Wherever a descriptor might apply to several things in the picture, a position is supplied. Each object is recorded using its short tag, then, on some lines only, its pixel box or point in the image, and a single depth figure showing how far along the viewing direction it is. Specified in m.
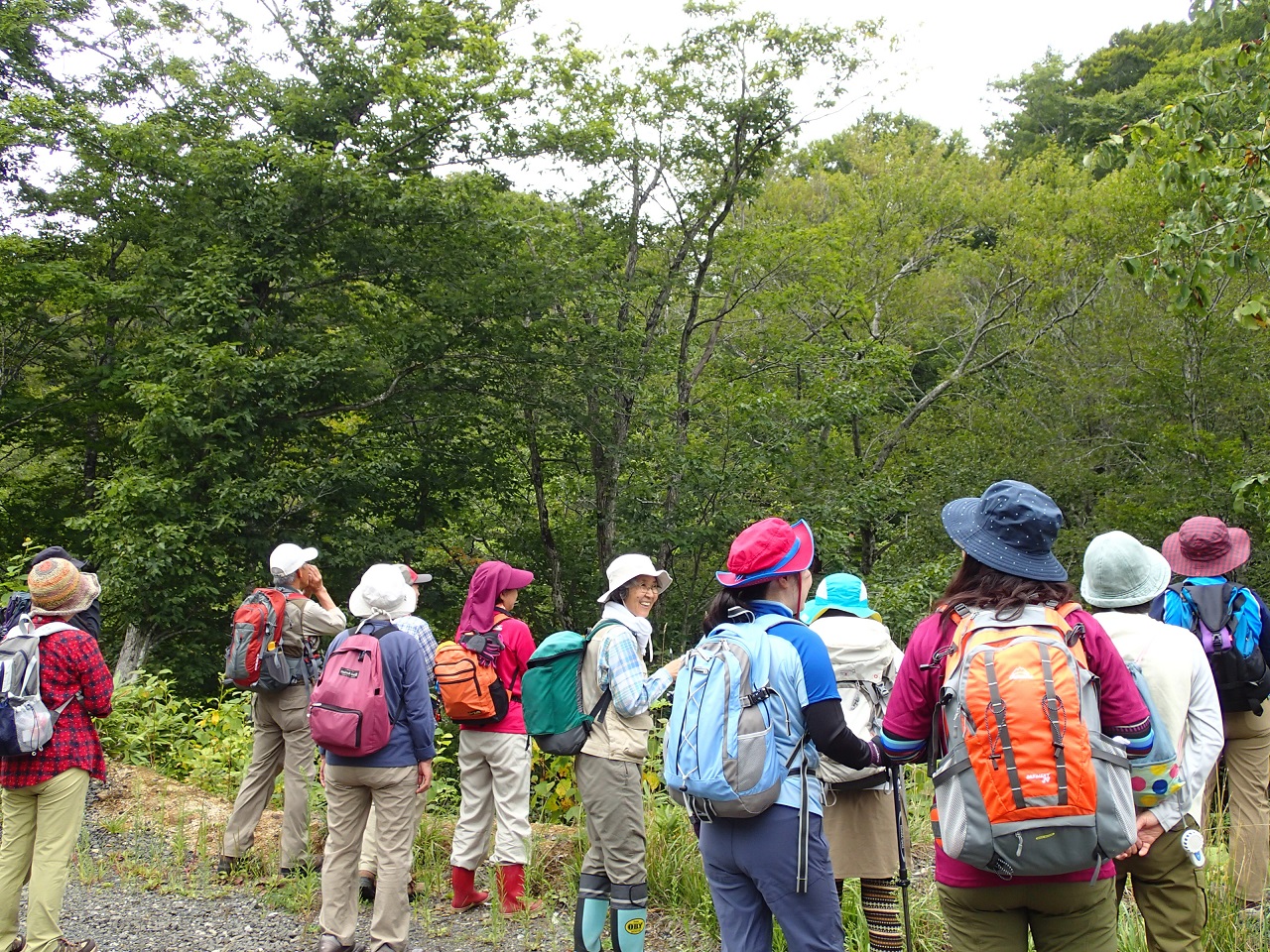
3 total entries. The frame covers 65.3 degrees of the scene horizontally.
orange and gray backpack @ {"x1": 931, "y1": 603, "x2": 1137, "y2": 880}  2.17
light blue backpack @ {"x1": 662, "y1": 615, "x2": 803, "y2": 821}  2.67
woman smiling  4.05
